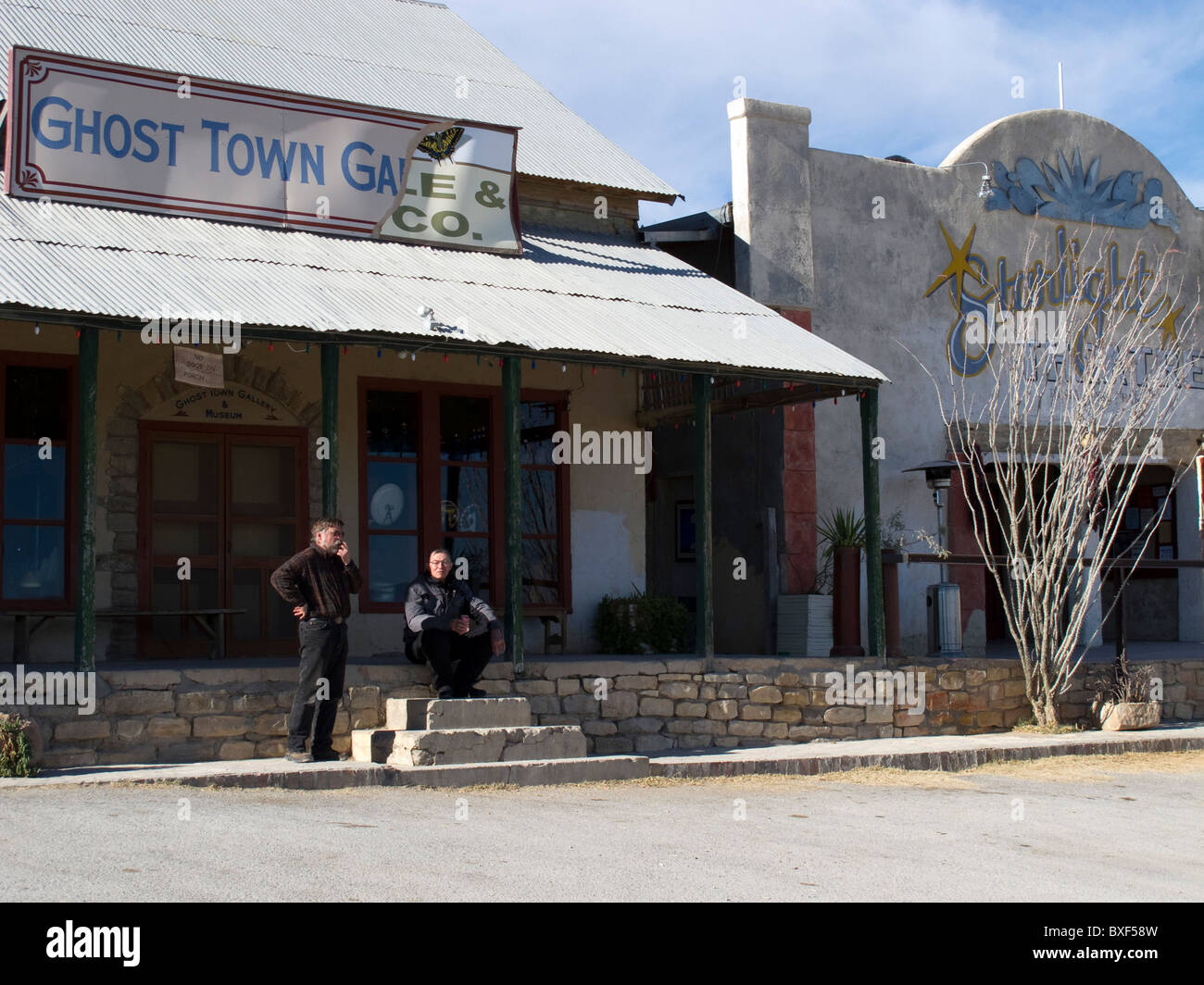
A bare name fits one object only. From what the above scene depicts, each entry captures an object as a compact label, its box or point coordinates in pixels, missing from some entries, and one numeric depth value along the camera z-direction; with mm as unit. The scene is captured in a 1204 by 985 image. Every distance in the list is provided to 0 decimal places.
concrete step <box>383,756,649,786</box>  8711
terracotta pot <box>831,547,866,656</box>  12703
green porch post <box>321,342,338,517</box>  9719
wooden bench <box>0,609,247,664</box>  10578
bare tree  12586
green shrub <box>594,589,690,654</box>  12930
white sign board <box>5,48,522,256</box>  10539
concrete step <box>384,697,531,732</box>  9445
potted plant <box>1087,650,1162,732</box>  12812
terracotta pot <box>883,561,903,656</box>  12791
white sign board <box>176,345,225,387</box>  10172
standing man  9086
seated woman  9758
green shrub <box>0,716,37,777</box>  8234
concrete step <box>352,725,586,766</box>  9109
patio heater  13742
